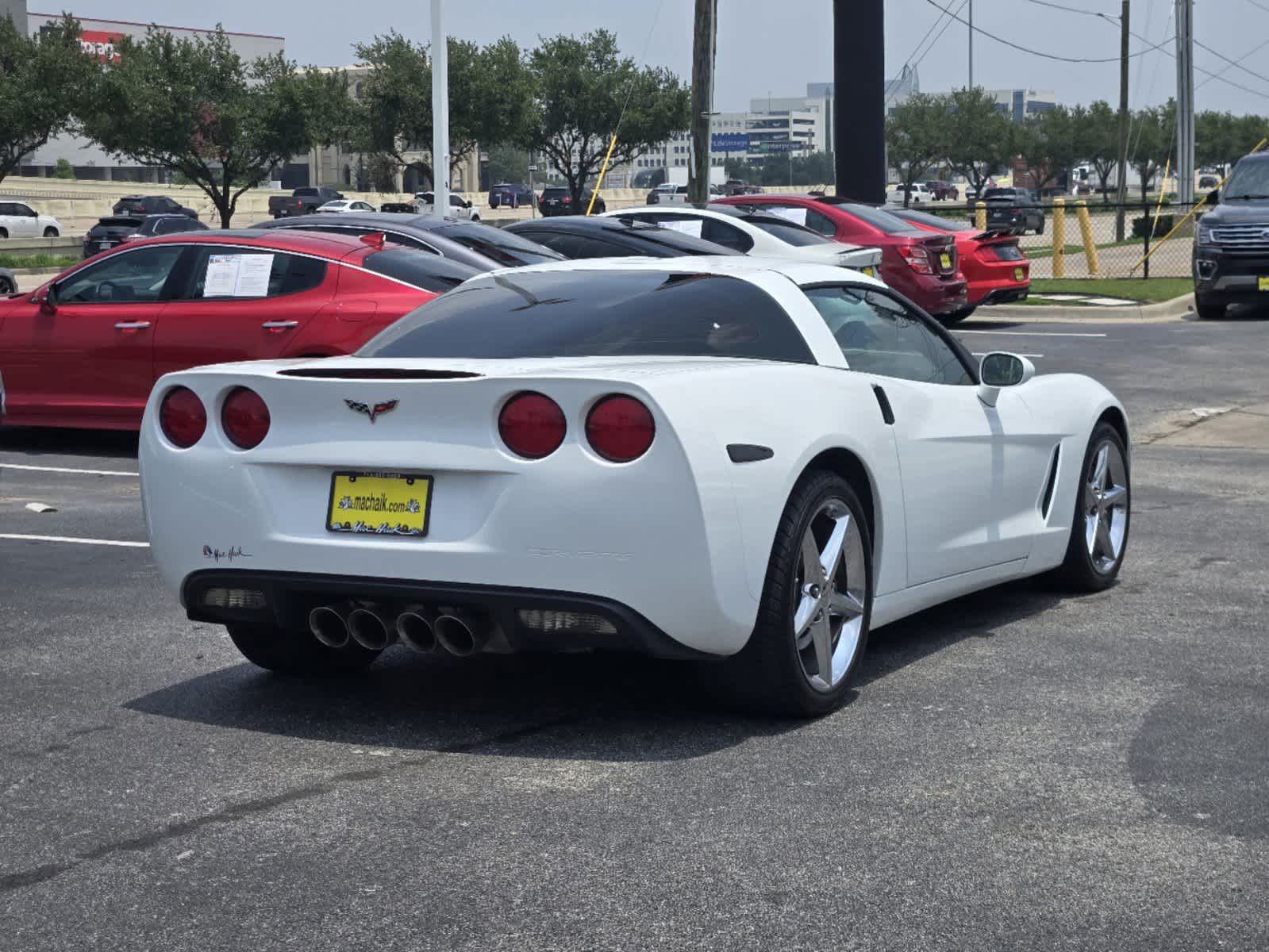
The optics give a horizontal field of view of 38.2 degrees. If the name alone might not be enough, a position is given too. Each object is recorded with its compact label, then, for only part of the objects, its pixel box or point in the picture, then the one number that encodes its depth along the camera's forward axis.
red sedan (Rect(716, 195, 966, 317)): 19.70
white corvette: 4.78
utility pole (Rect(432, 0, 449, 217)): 23.81
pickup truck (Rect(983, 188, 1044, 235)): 48.84
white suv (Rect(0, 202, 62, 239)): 57.41
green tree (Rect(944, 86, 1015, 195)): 90.19
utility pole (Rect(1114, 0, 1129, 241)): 48.00
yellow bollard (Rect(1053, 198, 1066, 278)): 29.09
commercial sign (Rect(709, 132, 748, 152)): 193.38
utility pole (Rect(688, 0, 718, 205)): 27.89
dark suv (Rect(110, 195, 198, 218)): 60.72
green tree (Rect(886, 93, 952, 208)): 88.12
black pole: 25.72
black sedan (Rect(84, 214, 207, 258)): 39.69
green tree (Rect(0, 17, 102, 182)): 53.62
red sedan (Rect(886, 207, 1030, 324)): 21.20
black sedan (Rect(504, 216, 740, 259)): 15.51
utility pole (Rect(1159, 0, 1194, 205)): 37.00
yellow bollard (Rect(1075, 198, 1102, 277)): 28.56
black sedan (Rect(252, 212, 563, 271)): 13.62
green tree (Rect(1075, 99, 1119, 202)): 97.06
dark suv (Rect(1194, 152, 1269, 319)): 21.89
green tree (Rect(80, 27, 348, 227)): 54.81
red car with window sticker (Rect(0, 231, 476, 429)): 11.72
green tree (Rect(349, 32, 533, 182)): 68.19
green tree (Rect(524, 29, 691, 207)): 74.00
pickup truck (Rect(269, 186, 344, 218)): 70.62
